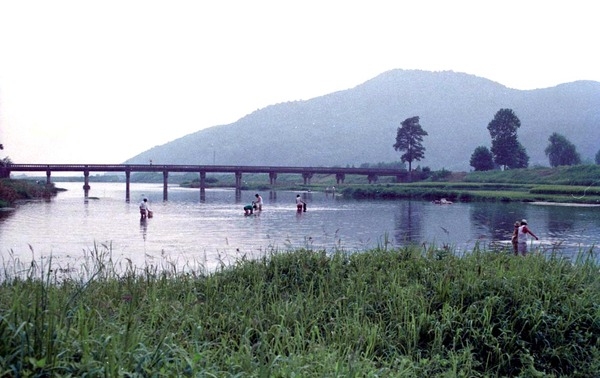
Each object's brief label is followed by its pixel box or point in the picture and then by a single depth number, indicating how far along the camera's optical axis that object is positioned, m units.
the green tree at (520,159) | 122.09
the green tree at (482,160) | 125.38
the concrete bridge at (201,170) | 110.50
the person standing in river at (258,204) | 52.52
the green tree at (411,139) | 132.84
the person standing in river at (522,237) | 21.94
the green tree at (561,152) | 137.75
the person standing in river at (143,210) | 43.61
